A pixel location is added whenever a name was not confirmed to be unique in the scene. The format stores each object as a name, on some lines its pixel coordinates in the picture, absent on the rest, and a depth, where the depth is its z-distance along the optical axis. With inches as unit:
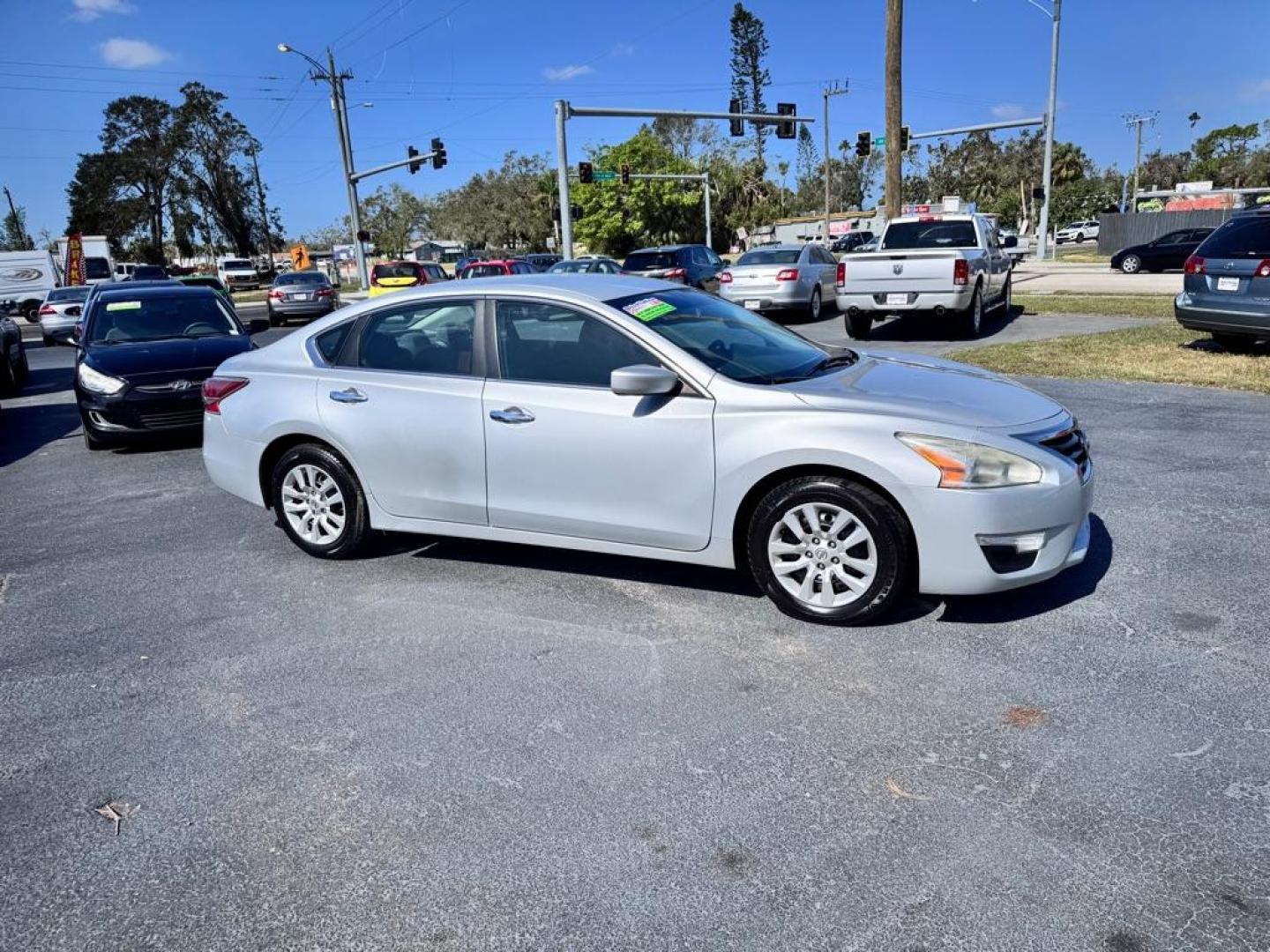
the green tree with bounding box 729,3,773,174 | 3068.4
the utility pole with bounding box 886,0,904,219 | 808.9
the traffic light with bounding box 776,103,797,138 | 1157.1
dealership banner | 1499.8
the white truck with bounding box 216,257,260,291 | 2223.2
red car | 1065.5
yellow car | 1025.5
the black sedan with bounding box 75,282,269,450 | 338.0
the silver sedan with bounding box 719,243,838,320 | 681.6
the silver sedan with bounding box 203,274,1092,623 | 153.0
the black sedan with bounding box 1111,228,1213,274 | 1189.7
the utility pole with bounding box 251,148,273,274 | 2837.1
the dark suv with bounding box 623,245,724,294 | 817.5
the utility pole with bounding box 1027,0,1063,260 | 1325.0
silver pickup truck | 521.0
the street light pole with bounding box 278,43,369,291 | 1519.4
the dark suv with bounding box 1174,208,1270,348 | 392.8
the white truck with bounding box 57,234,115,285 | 1491.1
